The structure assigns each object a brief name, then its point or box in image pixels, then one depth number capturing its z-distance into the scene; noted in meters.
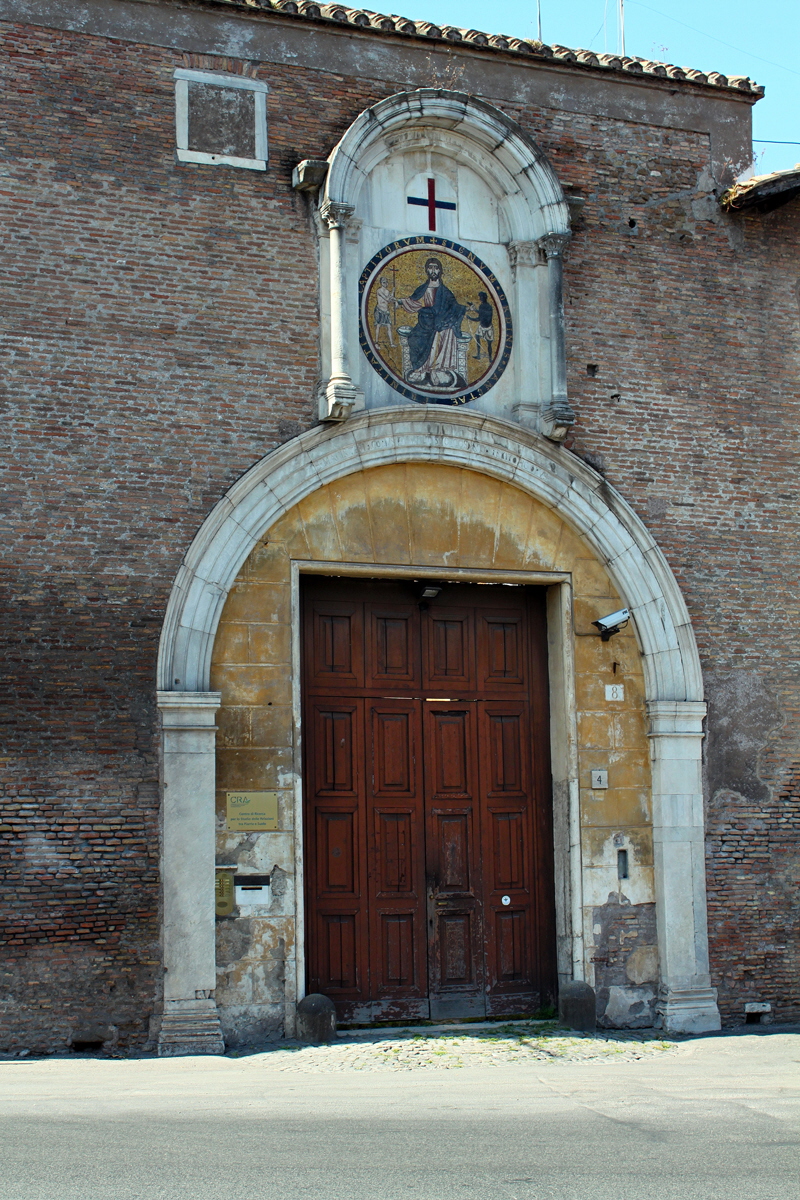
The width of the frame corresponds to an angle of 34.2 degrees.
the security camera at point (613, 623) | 11.01
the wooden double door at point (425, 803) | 10.55
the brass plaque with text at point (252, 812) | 9.95
